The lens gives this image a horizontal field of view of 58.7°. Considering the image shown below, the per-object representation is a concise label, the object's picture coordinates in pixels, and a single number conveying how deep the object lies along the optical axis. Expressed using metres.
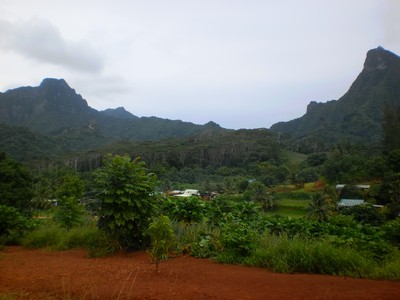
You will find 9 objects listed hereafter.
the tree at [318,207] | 37.91
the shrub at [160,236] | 5.88
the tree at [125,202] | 7.75
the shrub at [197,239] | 7.29
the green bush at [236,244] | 6.57
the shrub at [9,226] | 9.41
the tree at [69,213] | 10.37
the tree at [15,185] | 24.39
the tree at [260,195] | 51.50
